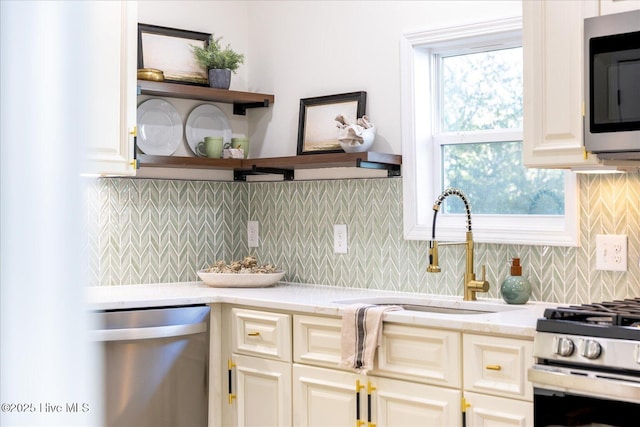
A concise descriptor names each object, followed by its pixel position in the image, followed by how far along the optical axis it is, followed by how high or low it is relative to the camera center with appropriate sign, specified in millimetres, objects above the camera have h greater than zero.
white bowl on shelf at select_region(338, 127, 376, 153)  3430 +328
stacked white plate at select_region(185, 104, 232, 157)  3943 +476
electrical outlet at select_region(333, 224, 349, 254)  3684 -82
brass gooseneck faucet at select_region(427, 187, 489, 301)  3061 -150
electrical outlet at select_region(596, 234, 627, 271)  2814 -113
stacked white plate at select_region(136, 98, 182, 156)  3779 +445
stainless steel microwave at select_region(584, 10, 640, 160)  2361 +400
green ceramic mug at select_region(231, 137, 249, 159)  3960 +381
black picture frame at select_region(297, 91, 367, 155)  3635 +478
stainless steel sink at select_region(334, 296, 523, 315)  3010 -327
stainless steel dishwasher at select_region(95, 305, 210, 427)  3039 -556
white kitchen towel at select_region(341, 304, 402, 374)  2746 -388
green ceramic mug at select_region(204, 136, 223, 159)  3889 +363
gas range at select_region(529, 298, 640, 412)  2104 -361
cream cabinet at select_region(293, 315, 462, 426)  2607 -547
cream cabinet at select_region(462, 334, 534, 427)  2408 -490
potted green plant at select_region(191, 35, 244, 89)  3832 +757
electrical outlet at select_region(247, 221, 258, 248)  4113 -62
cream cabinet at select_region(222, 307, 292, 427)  3090 -573
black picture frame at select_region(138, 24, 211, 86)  3748 +792
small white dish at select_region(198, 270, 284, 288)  3594 -257
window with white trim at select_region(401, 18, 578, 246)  3162 +331
